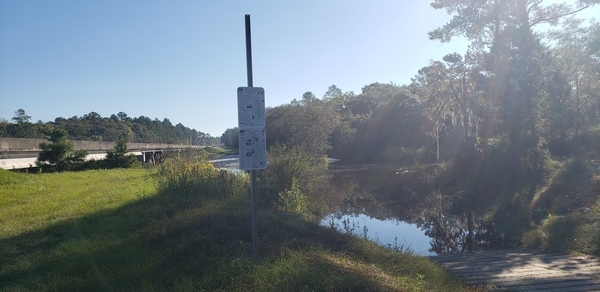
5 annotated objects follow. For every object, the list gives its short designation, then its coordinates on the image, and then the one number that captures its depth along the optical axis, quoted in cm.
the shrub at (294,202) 1177
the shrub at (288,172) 1416
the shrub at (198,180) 1231
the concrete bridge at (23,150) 3378
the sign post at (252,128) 524
